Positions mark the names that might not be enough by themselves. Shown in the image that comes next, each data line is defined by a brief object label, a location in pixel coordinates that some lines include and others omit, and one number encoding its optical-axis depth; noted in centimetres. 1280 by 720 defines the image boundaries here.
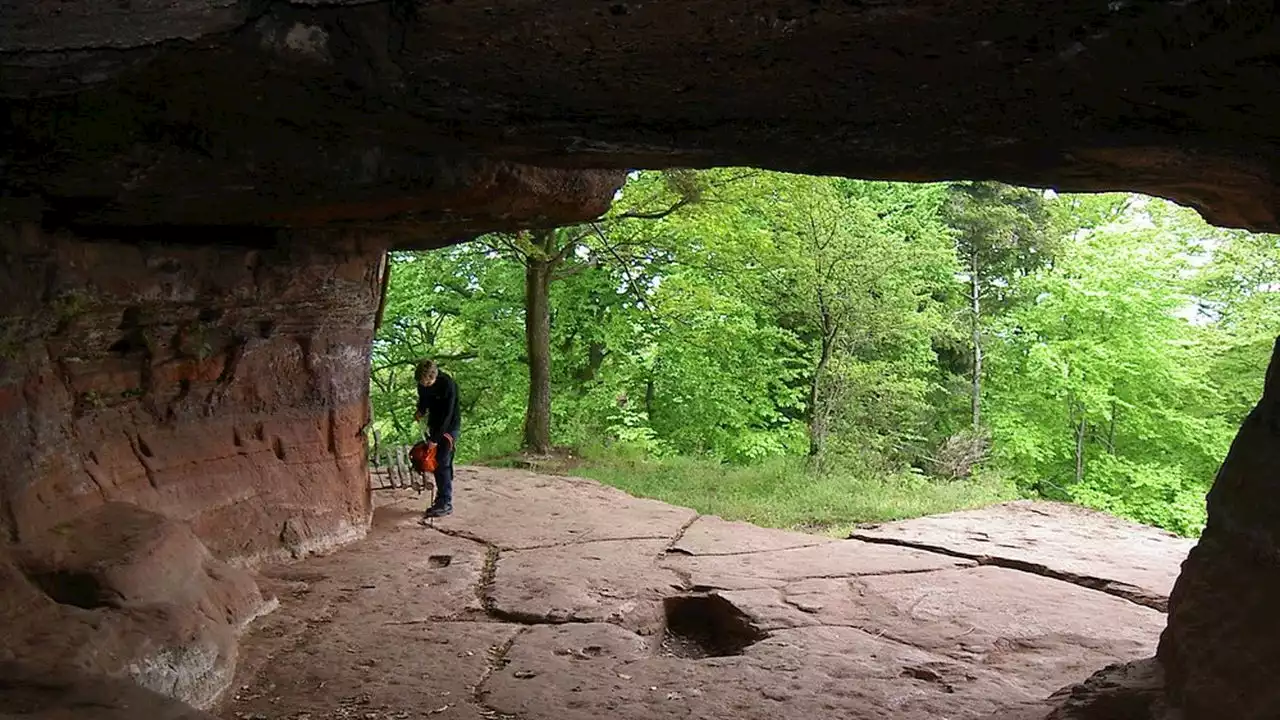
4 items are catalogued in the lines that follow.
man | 933
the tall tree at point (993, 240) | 1877
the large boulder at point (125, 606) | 428
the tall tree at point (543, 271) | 1391
